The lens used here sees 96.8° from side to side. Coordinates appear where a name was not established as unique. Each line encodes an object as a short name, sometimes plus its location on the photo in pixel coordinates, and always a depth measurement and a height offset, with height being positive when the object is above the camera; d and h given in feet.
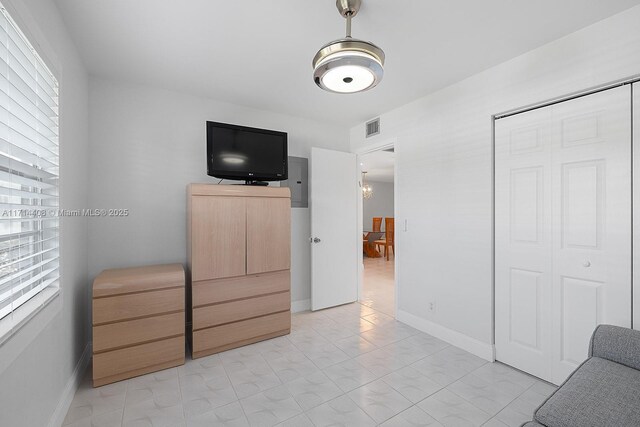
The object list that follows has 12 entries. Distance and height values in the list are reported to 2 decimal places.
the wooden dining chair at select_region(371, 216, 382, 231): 32.45 -1.31
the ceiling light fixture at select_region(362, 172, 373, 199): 29.80 +2.17
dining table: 25.86 -3.01
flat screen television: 8.91 +1.94
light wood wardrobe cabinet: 8.19 -1.60
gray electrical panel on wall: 11.78 +1.25
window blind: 3.73 +0.65
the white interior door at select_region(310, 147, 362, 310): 11.75 -0.71
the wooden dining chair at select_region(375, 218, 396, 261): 25.35 -2.41
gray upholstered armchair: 3.67 -2.63
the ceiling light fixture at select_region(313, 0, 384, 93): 5.07 +2.78
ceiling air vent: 11.85 +3.57
